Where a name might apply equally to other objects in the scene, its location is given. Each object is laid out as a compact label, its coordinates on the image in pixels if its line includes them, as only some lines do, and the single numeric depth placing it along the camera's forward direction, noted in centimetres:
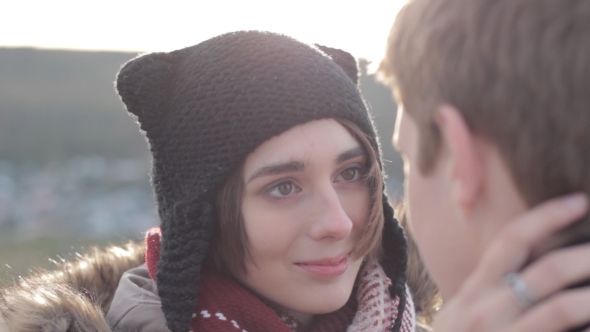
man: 64
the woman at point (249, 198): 91
